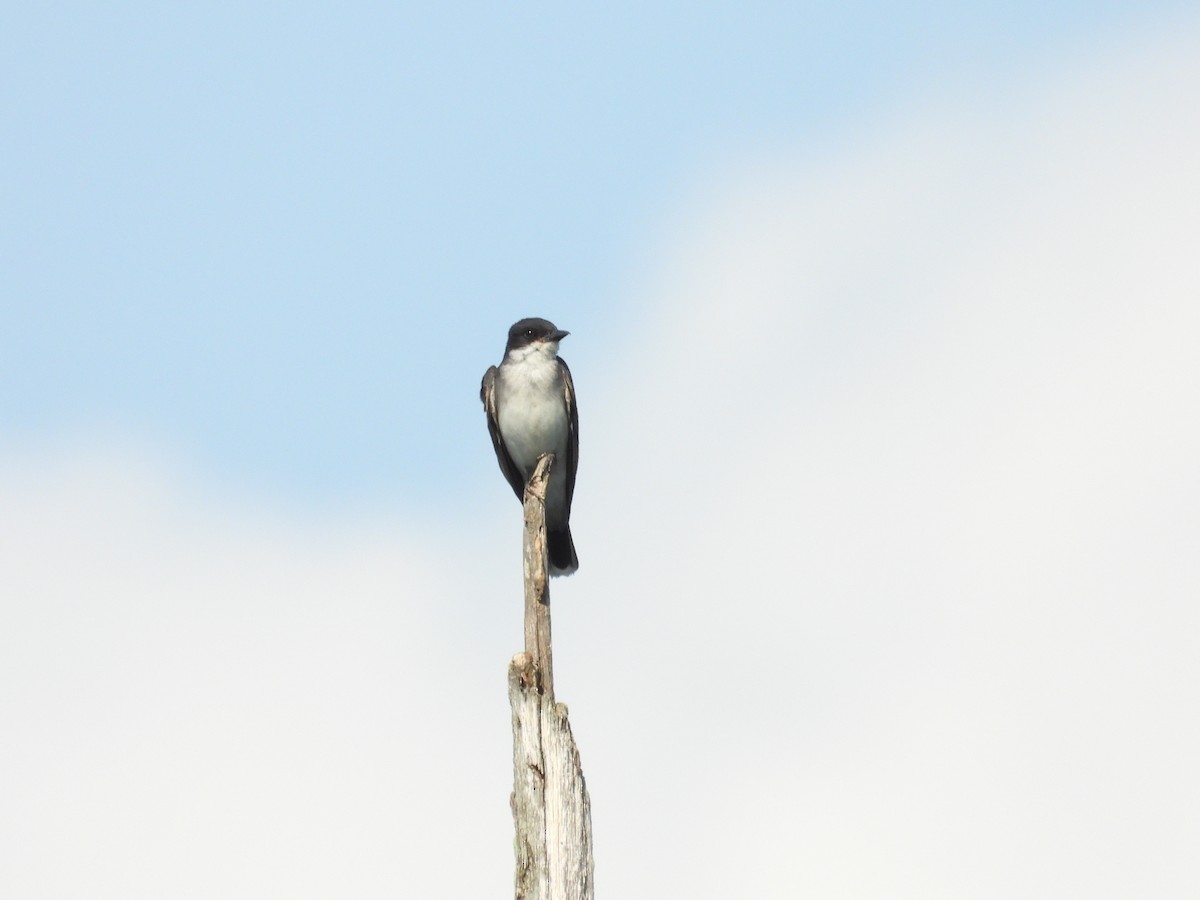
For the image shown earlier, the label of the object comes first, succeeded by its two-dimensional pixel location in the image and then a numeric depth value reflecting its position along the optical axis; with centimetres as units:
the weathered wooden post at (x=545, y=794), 1852
